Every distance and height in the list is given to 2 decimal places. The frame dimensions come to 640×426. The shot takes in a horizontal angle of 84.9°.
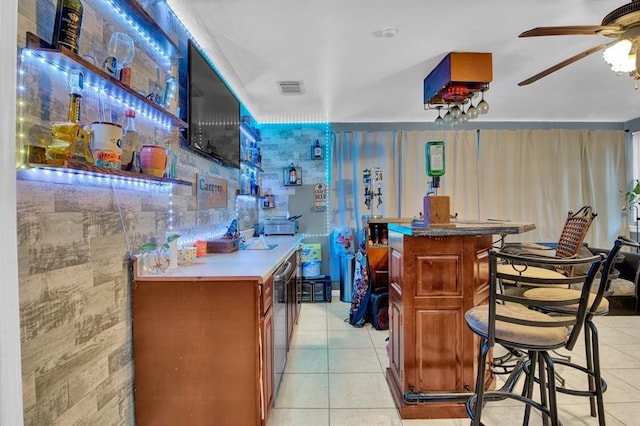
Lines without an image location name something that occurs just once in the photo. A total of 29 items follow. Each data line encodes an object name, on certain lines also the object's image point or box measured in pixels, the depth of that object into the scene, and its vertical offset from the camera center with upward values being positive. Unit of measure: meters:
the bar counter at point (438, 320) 1.96 -0.63
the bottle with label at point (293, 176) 5.05 +0.50
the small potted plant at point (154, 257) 1.73 -0.23
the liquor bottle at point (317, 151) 5.07 +0.86
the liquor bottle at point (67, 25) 1.15 +0.63
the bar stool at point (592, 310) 1.43 -0.50
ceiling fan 1.80 +0.97
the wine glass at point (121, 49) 1.49 +0.70
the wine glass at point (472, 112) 3.12 +0.86
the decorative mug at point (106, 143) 1.33 +0.27
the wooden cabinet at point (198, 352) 1.70 -0.68
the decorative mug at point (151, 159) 1.68 +0.26
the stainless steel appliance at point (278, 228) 4.72 -0.23
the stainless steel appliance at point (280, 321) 2.13 -0.74
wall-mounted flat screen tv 2.36 +0.78
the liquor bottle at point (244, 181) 4.09 +0.36
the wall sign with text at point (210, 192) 2.65 +0.17
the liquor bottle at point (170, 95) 2.03 +0.69
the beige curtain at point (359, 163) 5.09 +0.67
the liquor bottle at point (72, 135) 1.11 +0.26
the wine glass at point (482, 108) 3.01 +0.87
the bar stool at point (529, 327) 1.33 -0.51
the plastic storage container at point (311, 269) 4.79 -0.81
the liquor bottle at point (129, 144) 1.59 +0.32
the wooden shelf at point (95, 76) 1.10 +0.52
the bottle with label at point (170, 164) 1.97 +0.28
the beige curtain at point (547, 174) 5.13 +0.49
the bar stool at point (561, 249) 2.30 -0.30
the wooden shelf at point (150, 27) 1.59 +0.95
